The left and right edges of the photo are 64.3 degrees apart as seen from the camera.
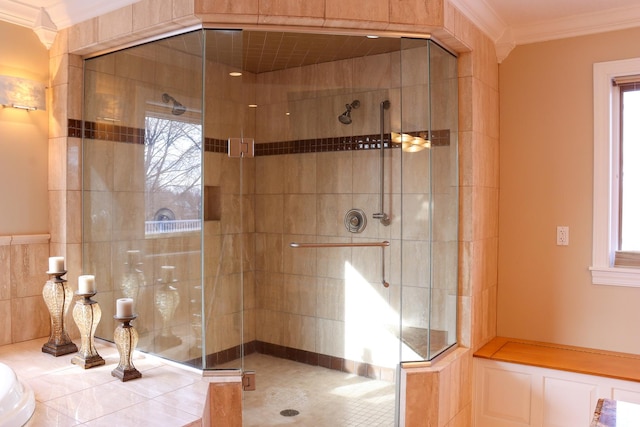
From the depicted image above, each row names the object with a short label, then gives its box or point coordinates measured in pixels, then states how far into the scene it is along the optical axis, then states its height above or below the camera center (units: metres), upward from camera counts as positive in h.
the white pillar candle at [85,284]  2.50 -0.36
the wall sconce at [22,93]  2.79 +0.65
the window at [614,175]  2.95 +0.22
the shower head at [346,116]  2.75 +0.52
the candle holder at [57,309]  2.68 -0.52
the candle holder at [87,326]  2.50 -0.57
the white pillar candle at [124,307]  2.34 -0.45
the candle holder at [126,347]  2.34 -0.63
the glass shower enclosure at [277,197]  2.38 +0.07
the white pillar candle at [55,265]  2.66 -0.29
